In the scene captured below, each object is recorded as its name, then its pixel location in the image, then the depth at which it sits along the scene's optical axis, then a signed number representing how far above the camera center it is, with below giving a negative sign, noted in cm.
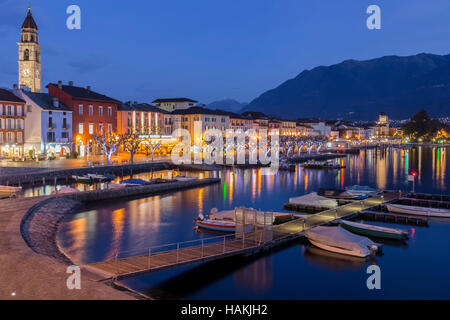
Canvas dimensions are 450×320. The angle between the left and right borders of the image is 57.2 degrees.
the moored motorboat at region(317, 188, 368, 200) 4006 -457
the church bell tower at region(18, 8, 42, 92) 9106 +2123
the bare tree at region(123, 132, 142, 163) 6394 +169
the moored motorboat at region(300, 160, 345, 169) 7906 -337
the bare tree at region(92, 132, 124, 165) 5875 +118
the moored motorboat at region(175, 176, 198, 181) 5128 -369
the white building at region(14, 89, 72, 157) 6066 +373
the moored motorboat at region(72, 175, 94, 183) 4897 -356
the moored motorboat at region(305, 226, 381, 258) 2195 -515
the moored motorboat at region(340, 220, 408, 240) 2553 -524
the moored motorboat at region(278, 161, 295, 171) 7281 -334
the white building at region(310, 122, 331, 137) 17700 +862
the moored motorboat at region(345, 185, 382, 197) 4125 -438
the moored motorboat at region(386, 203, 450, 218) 3161 -493
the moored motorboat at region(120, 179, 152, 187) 4435 -368
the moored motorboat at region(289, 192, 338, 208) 3441 -454
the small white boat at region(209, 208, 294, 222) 2900 -482
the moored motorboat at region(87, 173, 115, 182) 4962 -339
